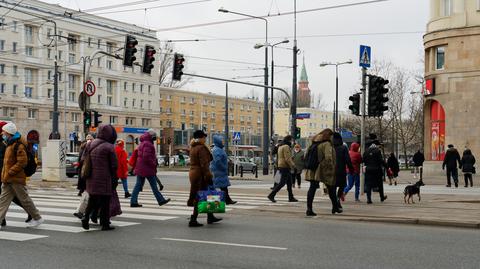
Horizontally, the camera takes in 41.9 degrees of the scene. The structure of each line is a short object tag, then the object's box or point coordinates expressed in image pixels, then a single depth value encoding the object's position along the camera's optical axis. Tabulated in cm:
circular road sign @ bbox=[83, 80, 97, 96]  2636
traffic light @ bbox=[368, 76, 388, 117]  1881
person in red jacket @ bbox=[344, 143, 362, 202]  1731
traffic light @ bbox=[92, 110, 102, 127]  2753
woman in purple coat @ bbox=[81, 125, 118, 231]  1077
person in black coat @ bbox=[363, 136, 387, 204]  1642
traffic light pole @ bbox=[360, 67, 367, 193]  1864
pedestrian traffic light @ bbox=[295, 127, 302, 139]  3483
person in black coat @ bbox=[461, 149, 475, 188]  2588
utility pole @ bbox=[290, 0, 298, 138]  3441
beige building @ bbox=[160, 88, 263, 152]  9914
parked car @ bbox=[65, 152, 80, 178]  3528
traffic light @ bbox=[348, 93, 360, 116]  1997
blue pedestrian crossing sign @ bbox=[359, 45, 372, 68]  1861
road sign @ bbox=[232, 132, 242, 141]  3978
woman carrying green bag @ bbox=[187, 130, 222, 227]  1150
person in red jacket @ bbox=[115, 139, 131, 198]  1747
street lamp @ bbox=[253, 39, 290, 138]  3998
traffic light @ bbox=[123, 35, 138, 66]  2620
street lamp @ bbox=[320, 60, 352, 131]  5128
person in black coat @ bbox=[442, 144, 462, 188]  2552
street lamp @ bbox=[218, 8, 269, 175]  4050
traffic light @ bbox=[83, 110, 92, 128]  2720
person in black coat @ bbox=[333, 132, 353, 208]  1458
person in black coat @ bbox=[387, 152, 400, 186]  2308
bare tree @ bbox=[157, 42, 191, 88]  9138
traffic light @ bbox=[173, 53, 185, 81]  2917
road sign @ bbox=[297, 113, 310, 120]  3652
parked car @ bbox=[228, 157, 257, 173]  5097
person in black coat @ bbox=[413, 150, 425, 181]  3089
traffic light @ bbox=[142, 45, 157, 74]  2725
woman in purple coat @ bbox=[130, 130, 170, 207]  1473
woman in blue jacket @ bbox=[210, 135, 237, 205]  1399
